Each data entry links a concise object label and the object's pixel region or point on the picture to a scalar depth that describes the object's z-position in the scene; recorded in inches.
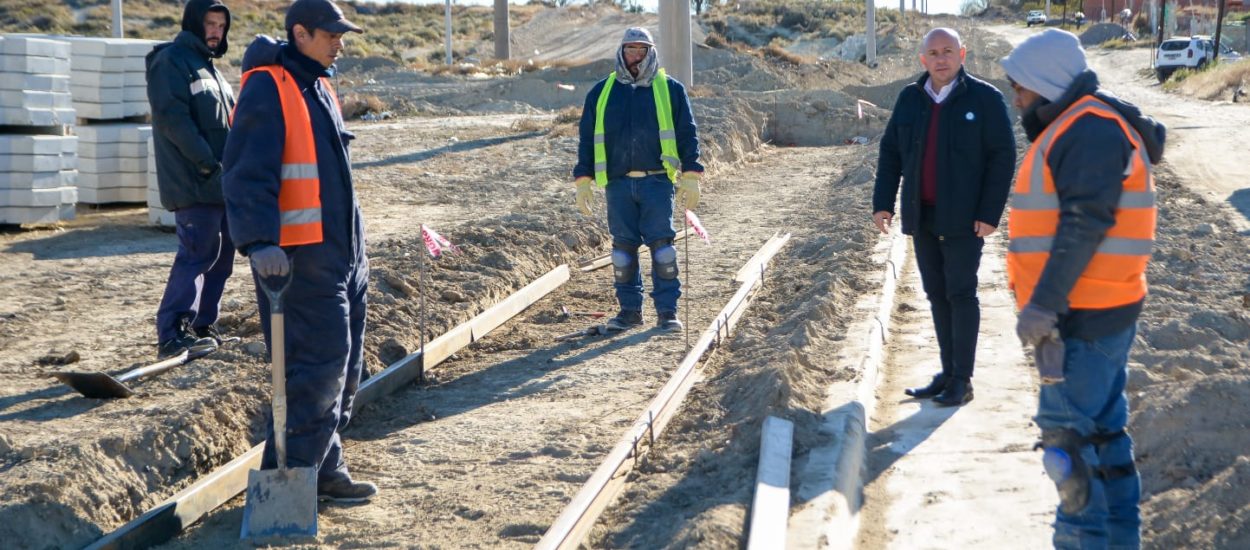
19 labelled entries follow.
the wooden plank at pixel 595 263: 432.1
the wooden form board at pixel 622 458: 186.9
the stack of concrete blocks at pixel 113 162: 552.4
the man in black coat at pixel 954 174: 244.2
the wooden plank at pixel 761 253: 402.9
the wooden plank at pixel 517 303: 339.9
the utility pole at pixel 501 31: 1989.4
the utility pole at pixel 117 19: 1101.1
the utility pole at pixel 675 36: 959.0
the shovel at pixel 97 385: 262.5
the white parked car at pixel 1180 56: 1903.3
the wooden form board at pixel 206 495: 195.0
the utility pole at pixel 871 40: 1815.0
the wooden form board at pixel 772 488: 178.7
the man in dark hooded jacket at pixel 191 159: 295.3
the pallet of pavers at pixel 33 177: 505.0
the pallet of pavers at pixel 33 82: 502.6
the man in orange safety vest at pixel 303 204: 191.9
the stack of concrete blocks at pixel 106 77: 547.2
